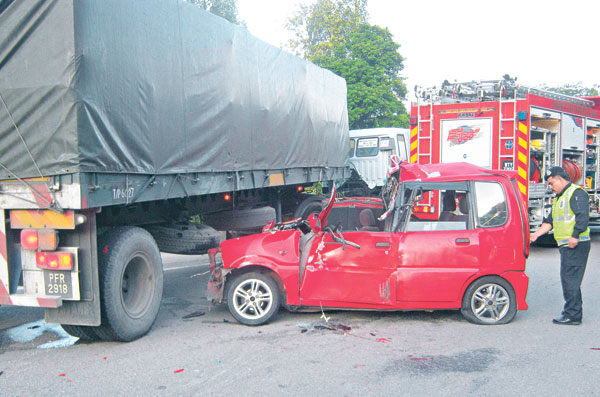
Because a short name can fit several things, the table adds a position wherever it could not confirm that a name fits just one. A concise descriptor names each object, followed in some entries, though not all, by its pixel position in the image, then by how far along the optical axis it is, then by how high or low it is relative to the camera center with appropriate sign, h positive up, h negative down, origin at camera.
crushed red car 5.90 -1.06
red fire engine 10.68 +0.74
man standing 5.98 -0.89
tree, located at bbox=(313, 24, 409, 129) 26.09 +4.60
